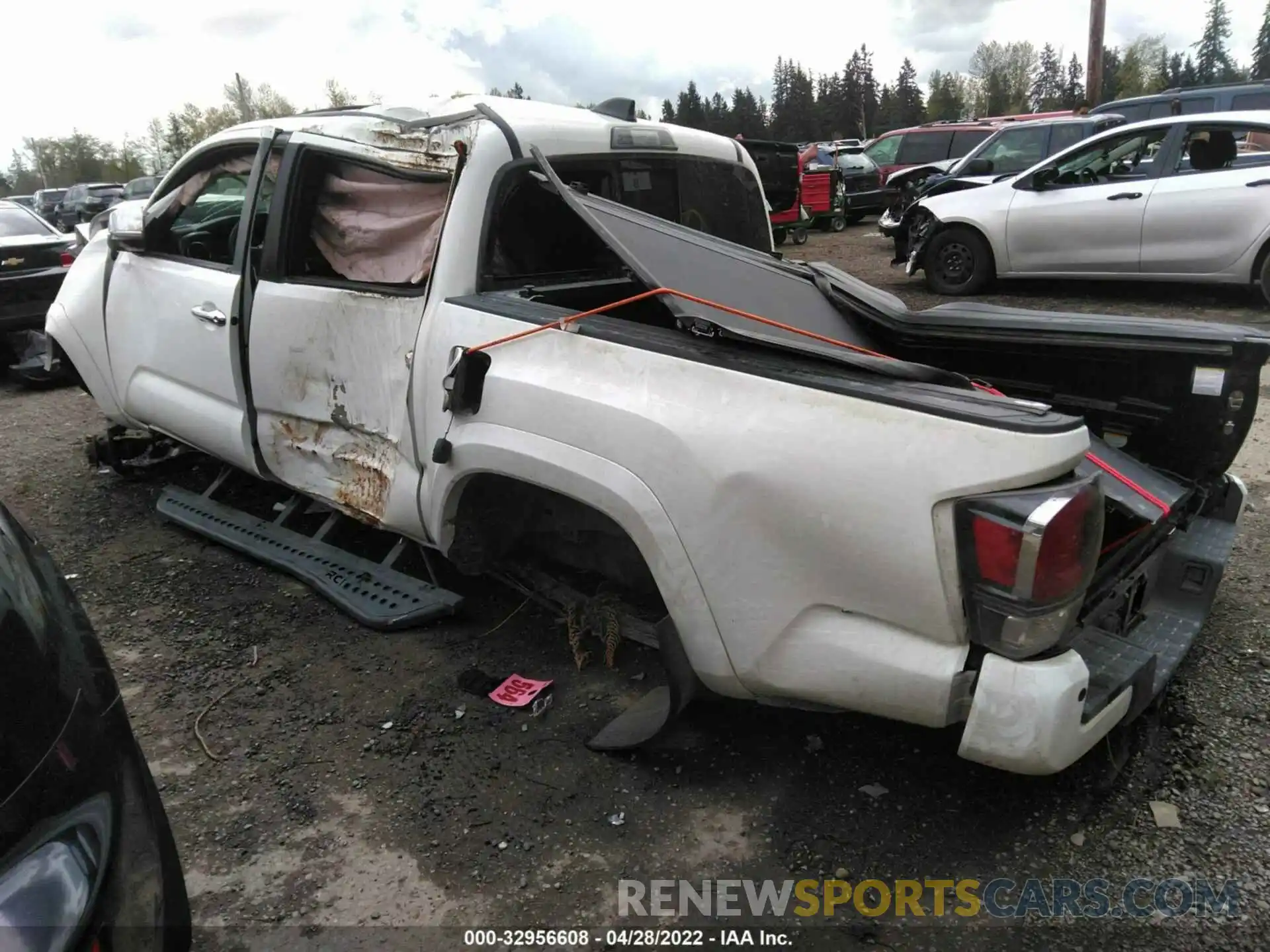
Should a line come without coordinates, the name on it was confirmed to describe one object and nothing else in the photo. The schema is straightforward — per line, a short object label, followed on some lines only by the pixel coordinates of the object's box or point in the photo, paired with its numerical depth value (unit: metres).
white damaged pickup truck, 1.86
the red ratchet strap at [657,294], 2.34
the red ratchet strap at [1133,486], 2.38
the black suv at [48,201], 28.10
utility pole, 18.23
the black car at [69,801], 1.25
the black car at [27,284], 7.57
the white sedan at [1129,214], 7.79
